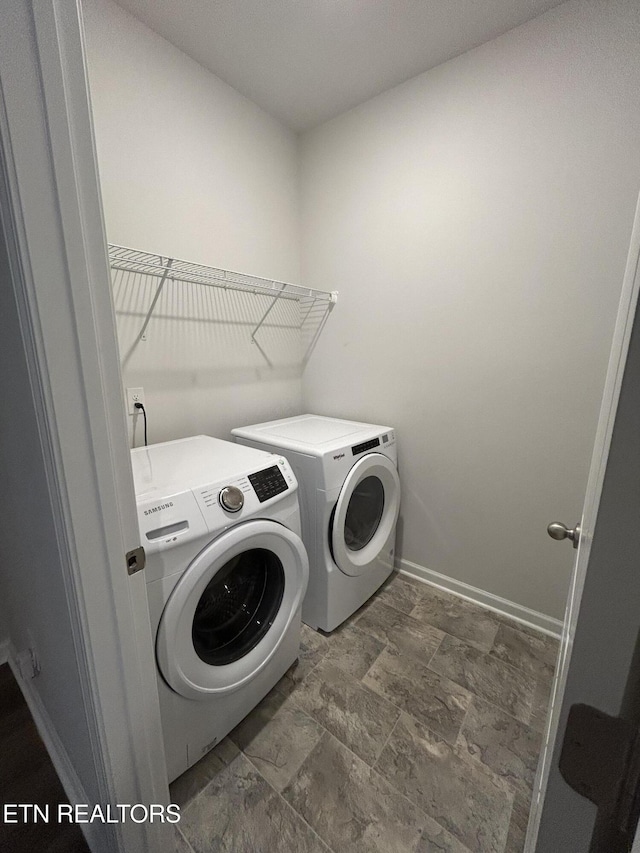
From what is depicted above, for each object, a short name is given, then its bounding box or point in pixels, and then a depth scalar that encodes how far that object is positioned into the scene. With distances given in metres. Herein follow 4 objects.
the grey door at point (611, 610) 0.26
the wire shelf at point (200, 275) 1.42
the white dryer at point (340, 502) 1.50
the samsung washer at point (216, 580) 0.93
